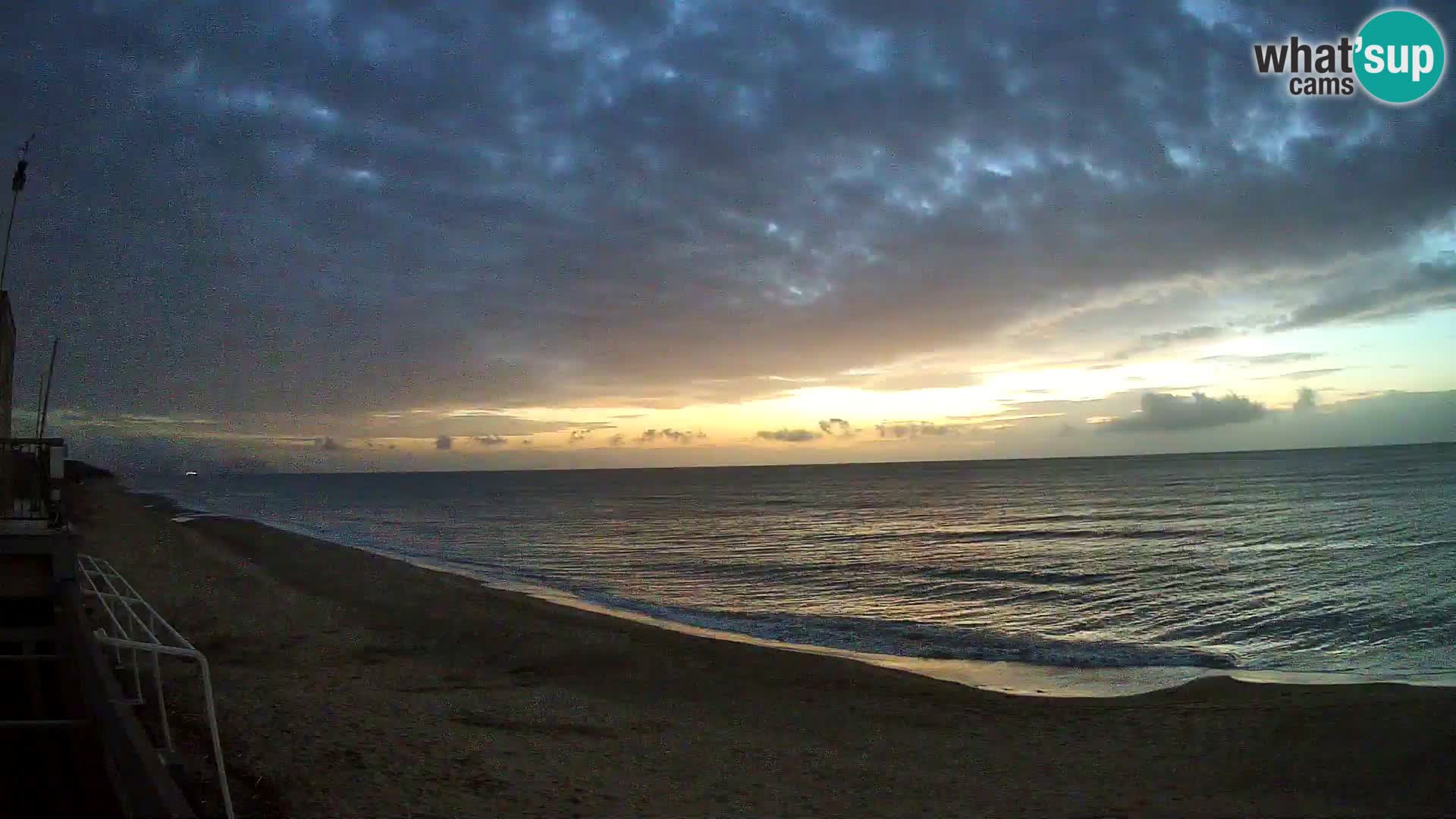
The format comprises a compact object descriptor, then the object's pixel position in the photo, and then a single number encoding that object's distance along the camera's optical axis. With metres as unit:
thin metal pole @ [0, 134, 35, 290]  15.22
